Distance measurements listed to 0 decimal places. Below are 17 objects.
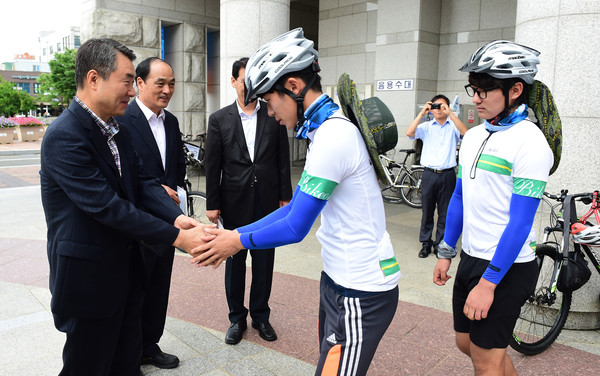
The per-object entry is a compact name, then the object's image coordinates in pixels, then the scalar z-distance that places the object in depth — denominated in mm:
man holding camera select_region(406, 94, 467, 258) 6719
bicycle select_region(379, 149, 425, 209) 10164
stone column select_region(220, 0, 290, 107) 7531
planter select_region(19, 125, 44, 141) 29688
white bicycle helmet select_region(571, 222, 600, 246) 3645
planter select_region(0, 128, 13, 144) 27547
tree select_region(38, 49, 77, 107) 58625
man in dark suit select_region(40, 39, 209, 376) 2275
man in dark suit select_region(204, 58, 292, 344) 4090
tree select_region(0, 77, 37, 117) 49469
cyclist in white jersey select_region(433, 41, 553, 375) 2230
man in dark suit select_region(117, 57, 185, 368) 3604
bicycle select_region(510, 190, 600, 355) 3771
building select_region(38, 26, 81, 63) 107562
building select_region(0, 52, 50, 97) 109938
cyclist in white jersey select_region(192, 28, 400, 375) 2035
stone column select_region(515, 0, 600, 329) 3992
